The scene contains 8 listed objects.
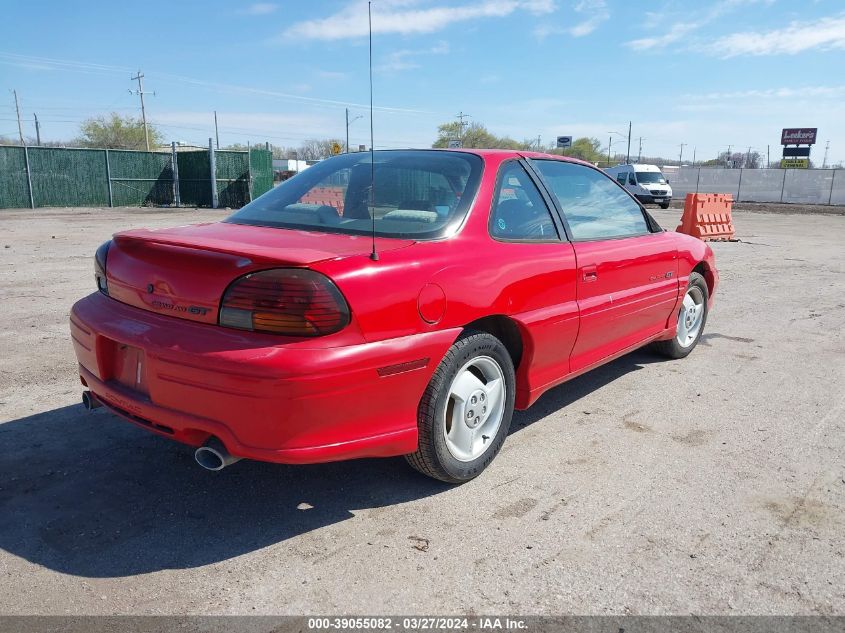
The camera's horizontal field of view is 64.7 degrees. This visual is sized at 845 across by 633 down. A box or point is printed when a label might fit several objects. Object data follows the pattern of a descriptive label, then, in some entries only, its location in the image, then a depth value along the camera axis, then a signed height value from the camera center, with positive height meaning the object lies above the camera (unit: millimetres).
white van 32281 -330
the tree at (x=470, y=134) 67819 +4153
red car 2520 -596
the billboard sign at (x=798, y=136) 47441 +2803
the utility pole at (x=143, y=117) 61056 +5286
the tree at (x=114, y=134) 59012 +3236
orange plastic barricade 15609 -998
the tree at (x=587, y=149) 79981 +3019
